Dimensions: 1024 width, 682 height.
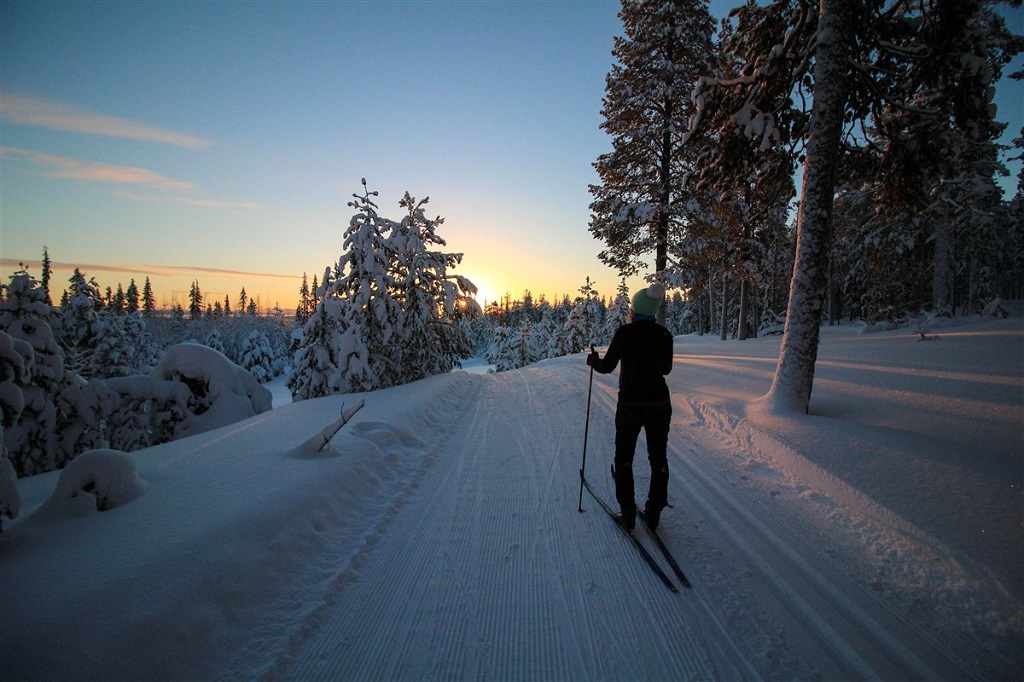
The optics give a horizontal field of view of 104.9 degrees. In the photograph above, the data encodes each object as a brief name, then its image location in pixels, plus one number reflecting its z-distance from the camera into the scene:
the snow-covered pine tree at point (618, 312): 40.44
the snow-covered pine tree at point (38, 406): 6.41
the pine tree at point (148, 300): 88.88
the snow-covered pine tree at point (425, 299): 13.27
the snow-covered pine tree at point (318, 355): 11.85
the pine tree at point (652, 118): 12.69
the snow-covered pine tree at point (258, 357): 46.41
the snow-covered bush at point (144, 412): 7.79
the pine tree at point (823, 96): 5.74
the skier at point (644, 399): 3.77
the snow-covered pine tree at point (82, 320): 21.37
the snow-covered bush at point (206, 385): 8.68
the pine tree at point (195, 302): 91.81
